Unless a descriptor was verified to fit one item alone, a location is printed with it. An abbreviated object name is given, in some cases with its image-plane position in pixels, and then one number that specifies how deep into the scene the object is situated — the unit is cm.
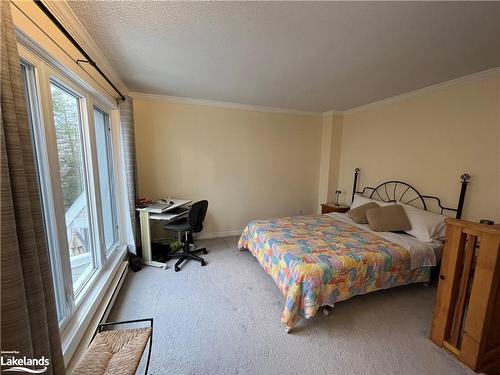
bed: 183
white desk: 285
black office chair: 284
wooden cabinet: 145
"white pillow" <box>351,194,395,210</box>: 316
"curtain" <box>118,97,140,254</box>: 274
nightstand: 384
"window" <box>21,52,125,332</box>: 130
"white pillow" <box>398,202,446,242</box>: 244
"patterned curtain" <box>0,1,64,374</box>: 69
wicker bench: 110
